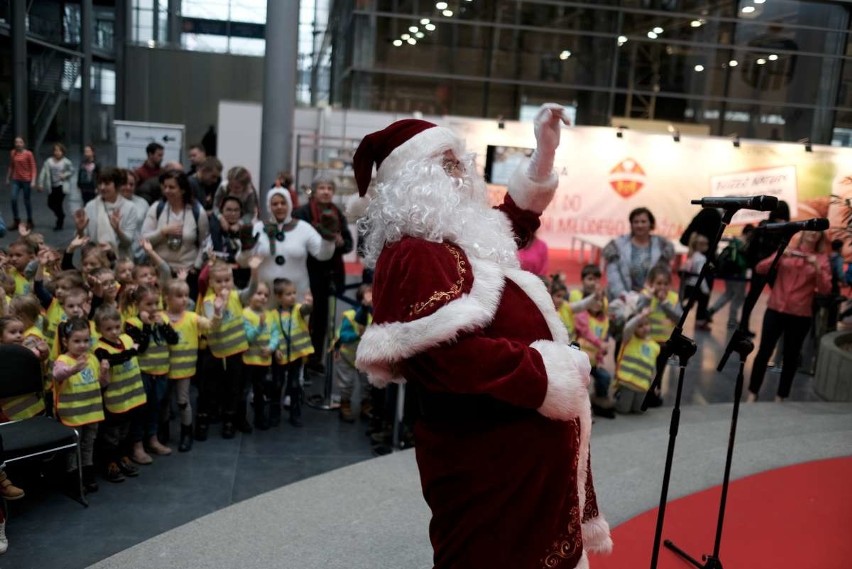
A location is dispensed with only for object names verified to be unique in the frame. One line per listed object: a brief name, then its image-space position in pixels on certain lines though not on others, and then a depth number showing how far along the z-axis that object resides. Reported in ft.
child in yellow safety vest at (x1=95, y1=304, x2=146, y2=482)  13.87
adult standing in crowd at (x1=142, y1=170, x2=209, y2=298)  19.30
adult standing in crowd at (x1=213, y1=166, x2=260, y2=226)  20.75
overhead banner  44.01
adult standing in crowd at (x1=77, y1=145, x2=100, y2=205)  40.29
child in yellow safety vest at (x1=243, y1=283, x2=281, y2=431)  16.76
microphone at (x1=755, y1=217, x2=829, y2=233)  9.03
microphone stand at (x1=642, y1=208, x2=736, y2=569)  8.24
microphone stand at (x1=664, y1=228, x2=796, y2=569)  9.52
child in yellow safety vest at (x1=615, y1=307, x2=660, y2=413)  18.47
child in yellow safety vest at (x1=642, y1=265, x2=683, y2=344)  18.86
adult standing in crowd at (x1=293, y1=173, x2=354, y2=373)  20.31
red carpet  10.70
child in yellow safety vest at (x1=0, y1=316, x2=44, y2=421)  13.25
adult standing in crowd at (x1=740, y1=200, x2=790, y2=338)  21.55
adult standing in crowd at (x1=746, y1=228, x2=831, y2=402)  19.83
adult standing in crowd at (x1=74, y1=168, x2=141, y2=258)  19.83
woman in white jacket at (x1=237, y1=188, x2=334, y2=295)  18.81
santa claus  6.47
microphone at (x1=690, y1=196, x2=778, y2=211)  8.14
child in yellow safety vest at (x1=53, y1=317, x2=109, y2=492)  13.00
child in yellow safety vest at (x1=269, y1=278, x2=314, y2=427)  17.20
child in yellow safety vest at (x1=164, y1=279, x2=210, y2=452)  15.42
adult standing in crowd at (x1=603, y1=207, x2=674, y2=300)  19.39
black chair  12.25
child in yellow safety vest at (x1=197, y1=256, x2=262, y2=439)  16.37
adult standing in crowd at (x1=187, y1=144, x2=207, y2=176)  28.45
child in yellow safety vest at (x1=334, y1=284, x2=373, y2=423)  17.33
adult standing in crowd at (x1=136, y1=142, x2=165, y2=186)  27.22
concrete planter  20.18
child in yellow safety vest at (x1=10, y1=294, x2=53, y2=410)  13.70
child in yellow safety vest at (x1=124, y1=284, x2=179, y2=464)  14.85
